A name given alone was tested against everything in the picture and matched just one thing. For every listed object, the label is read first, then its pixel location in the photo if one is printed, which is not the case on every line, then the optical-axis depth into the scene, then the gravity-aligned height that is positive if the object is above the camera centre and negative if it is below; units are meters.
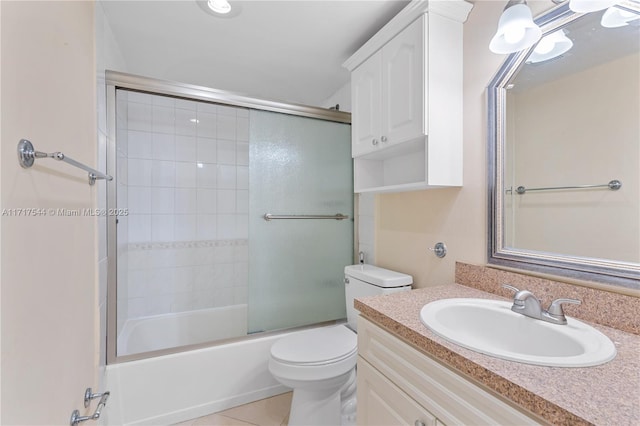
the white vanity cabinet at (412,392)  0.62 -0.47
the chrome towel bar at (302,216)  1.89 -0.03
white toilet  1.34 -0.74
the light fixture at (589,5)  0.84 +0.62
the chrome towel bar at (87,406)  0.93 -0.69
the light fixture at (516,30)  0.94 +0.63
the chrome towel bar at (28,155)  0.66 +0.15
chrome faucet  0.83 -0.30
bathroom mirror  0.84 +0.20
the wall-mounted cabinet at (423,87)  1.25 +0.59
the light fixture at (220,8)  1.38 +1.03
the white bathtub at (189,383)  1.48 -0.97
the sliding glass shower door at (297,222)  1.87 -0.07
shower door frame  1.46 +0.50
